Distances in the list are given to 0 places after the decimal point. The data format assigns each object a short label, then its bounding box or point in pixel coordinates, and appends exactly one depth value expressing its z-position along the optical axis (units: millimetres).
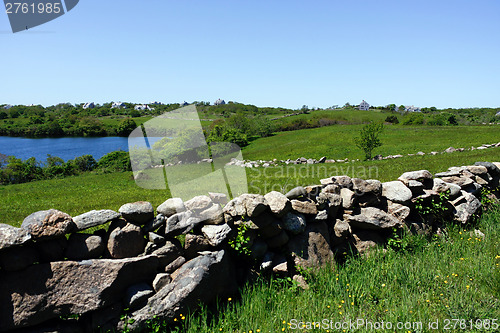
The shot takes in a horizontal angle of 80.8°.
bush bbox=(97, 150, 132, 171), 28516
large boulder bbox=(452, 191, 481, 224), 6891
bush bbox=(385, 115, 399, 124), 60047
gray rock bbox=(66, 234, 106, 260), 3938
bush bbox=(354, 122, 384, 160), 21953
